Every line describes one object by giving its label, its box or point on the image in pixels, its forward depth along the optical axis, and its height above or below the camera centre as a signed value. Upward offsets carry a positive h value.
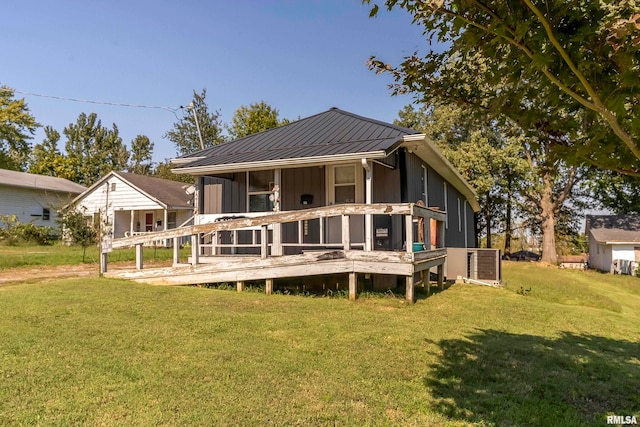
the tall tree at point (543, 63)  1.88 +0.93
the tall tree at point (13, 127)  36.75 +10.24
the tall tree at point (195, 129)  38.47 +10.20
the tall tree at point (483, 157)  26.70 +5.08
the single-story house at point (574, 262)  27.11 -2.04
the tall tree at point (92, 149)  46.78 +10.34
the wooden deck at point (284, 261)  7.27 -0.53
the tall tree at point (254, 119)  30.67 +9.00
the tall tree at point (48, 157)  43.16 +8.62
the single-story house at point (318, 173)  9.45 +1.59
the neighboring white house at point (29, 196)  25.45 +2.55
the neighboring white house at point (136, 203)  24.67 +1.98
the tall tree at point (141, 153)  48.91 +9.89
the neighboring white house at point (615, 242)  23.69 -0.58
